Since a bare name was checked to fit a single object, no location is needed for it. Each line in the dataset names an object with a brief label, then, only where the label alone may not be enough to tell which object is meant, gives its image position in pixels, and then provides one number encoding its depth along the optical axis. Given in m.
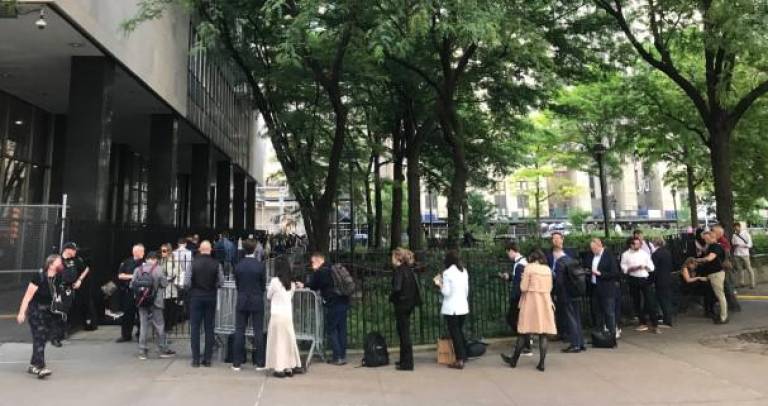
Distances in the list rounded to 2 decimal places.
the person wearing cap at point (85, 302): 11.56
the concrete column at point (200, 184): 26.09
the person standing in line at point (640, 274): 10.68
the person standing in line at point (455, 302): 8.59
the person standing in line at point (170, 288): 10.43
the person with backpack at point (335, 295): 8.82
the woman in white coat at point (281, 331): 8.05
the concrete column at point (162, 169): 20.05
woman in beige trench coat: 8.31
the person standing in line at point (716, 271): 11.18
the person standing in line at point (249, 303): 8.55
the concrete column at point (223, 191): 33.38
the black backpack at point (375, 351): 8.72
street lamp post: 21.83
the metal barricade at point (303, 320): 9.13
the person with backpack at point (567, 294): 9.38
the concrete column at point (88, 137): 14.11
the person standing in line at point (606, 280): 9.83
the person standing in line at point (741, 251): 14.92
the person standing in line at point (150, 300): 9.40
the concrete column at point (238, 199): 38.56
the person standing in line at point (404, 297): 8.54
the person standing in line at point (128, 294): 10.54
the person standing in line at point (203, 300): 8.69
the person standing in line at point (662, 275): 10.89
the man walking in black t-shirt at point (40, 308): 8.02
